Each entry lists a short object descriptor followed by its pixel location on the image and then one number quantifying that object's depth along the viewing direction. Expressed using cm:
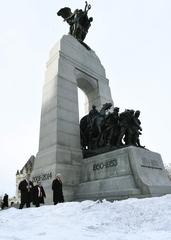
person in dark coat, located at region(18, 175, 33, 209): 1030
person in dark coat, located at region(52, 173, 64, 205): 990
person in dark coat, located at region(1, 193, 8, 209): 1628
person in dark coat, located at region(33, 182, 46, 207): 1036
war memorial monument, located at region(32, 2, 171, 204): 1044
